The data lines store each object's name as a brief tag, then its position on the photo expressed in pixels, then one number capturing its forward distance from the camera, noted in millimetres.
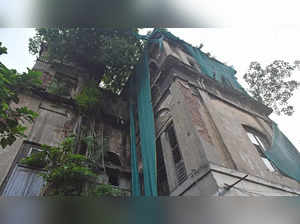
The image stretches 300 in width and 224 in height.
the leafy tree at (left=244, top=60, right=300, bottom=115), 11719
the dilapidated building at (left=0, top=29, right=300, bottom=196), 5025
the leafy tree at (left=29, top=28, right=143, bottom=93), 10617
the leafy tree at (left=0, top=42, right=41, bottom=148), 2246
